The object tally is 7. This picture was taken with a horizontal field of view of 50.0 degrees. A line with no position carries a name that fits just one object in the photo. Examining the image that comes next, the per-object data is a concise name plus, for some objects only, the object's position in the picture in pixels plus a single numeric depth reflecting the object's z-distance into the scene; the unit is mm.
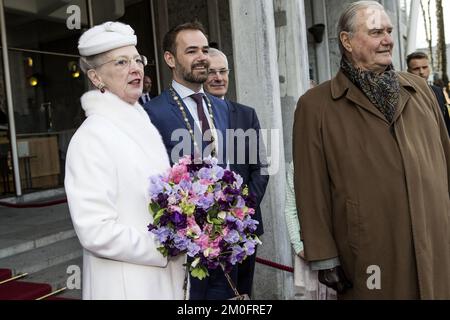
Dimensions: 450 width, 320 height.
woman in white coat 2158
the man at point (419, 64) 5785
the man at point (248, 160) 3391
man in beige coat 2500
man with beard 3105
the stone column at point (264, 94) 5051
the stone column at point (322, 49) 12073
